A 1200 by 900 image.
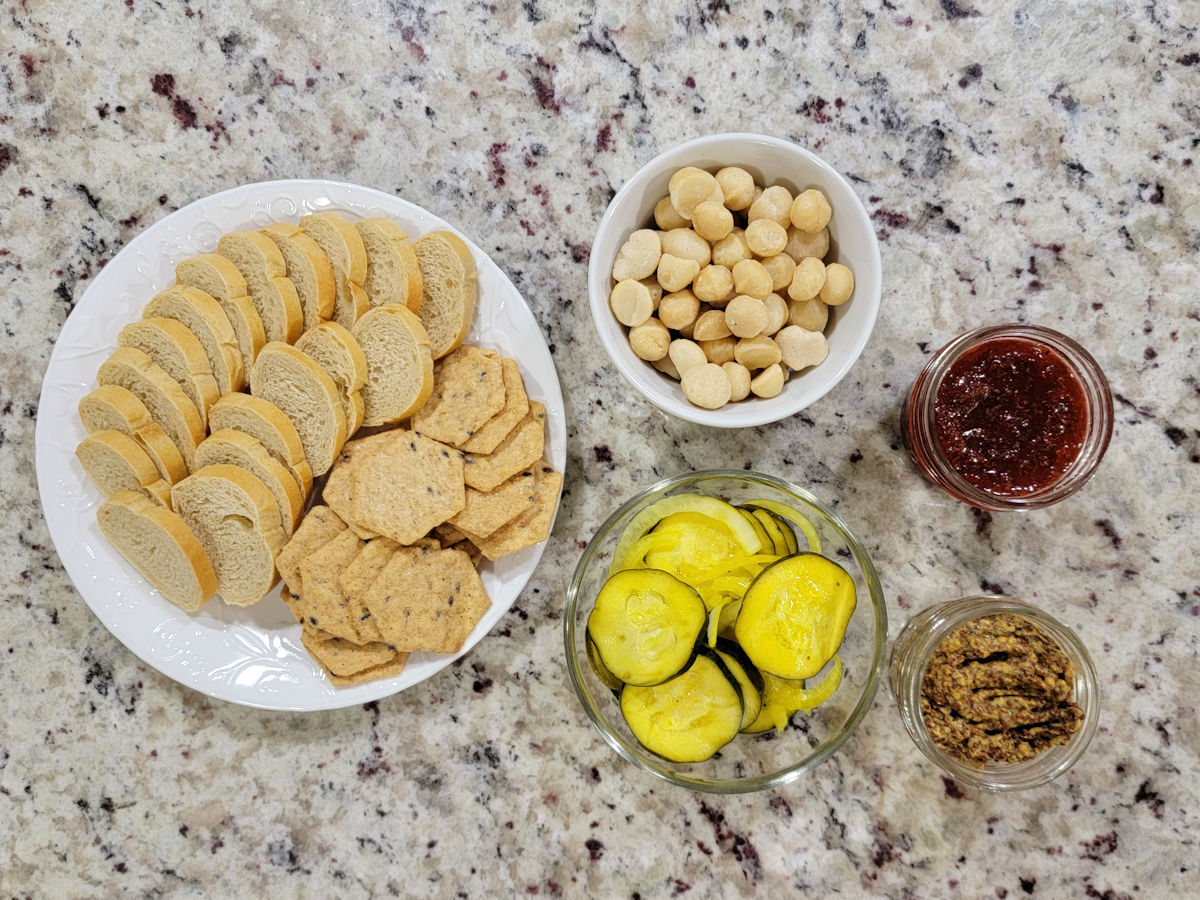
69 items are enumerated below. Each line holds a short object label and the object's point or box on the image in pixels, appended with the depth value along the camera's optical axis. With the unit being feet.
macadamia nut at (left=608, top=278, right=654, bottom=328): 1.23
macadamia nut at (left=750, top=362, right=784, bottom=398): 1.23
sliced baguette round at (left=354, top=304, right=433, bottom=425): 1.28
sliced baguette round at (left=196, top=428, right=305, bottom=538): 1.29
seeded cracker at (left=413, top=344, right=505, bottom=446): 1.29
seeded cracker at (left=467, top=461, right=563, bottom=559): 1.32
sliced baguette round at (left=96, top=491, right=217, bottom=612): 1.30
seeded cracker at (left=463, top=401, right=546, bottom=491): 1.31
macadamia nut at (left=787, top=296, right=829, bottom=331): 1.25
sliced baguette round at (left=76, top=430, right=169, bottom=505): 1.31
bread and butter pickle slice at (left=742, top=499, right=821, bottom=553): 1.25
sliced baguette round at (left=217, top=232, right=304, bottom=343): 1.30
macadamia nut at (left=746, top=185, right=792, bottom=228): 1.23
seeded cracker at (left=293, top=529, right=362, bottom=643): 1.31
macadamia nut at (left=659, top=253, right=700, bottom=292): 1.23
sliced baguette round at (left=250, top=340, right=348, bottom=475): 1.28
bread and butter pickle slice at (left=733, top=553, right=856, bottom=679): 1.11
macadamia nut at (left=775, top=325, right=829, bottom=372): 1.23
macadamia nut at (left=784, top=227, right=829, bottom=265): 1.25
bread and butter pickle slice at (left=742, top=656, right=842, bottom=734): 1.19
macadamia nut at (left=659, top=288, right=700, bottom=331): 1.24
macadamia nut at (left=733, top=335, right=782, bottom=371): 1.22
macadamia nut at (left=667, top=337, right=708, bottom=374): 1.24
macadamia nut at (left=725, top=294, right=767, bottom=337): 1.20
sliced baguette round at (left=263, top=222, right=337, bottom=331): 1.29
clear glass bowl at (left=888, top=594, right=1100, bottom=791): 1.28
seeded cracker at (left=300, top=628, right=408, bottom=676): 1.33
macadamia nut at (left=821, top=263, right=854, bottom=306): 1.22
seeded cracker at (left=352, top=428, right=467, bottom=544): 1.30
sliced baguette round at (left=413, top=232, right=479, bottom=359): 1.31
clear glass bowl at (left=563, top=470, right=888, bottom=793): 1.22
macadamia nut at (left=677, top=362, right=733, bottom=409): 1.22
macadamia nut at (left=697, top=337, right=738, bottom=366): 1.26
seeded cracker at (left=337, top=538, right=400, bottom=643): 1.31
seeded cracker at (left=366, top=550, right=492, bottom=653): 1.32
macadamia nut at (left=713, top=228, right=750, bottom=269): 1.24
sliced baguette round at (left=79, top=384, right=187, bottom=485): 1.31
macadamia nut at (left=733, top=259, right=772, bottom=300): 1.21
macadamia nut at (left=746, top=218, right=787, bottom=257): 1.22
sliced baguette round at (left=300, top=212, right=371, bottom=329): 1.29
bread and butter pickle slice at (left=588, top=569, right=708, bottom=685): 1.10
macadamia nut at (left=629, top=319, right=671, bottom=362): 1.25
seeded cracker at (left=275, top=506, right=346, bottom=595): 1.32
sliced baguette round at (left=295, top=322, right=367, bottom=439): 1.28
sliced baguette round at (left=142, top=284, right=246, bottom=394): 1.30
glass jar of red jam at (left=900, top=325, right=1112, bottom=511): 1.26
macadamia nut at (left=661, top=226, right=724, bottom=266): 1.23
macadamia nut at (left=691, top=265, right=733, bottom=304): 1.23
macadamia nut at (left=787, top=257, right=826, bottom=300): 1.22
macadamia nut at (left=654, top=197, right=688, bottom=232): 1.26
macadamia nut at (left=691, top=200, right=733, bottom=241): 1.21
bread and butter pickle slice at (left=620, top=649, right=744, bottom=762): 1.14
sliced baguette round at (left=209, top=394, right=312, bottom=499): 1.29
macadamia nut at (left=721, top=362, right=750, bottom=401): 1.24
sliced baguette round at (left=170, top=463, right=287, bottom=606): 1.29
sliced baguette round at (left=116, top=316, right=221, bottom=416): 1.30
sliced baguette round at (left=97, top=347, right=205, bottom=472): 1.31
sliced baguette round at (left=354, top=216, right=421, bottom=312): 1.30
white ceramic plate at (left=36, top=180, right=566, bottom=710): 1.34
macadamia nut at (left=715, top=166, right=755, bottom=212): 1.23
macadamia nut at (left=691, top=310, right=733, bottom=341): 1.25
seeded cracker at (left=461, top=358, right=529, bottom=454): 1.30
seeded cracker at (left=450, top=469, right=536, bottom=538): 1.30
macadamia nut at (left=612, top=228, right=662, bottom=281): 1.24
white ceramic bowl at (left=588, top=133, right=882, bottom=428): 1.21
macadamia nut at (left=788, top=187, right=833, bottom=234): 1.21
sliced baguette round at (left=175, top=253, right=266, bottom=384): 1.30
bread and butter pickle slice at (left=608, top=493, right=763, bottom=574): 1.22
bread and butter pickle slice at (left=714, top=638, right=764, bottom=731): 1.15
